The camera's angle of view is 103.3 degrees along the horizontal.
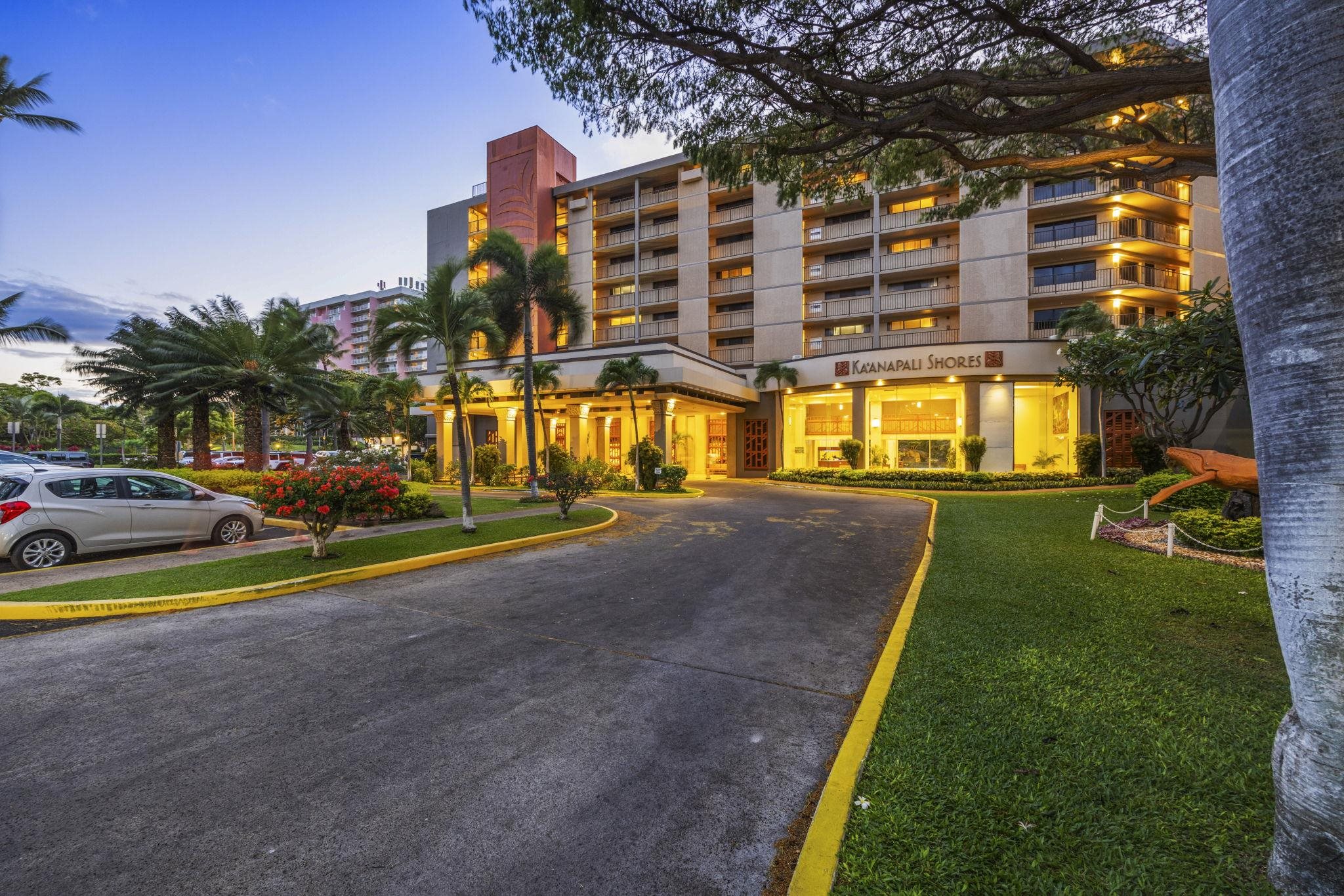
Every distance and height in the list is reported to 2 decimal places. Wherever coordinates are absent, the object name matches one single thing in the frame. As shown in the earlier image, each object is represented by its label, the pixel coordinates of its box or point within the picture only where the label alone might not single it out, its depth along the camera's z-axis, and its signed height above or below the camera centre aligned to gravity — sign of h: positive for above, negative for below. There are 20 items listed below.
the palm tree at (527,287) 17.50 +5.47
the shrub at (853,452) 26.06 -0.41
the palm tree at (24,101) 14.84 +9.85
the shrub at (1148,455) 21.78 -0.57
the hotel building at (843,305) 24.97 +7.83
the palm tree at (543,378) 23.72 +3.13
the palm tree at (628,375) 21.75 +2.94
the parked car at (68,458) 29.03 -0.45
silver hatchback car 7.66 -1.01
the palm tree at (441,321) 12.27 +3.02
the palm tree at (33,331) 17.12 +3.88
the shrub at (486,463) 25.00 -0.76
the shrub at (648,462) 22.03 -0.69
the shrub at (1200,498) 11.43 -1.25
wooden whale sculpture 7.05 -0.42
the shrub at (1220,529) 8.04 -1.41
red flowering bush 7.92 -0.72
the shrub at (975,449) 23.38 -0.30
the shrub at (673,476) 21.92 -1.28
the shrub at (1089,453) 23.03 -0.51
